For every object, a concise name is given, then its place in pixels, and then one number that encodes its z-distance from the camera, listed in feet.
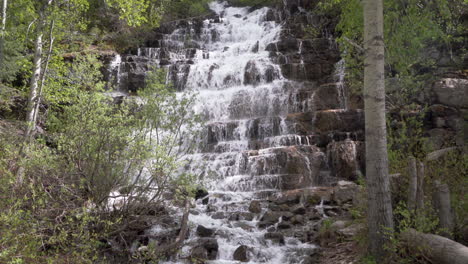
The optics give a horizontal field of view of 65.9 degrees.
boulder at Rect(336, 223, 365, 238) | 21.43
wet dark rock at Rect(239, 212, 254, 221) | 31.89
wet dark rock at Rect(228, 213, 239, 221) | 31.97
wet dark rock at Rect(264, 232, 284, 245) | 26.71
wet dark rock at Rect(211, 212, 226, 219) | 32.60
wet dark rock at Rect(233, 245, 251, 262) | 24.82
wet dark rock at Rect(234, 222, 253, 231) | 29.53
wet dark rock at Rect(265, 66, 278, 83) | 63.26
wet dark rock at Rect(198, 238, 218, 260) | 25.14
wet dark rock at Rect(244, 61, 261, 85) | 63.63
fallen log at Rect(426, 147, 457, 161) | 26.19
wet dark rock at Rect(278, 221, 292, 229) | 29.14
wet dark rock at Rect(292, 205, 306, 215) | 31.49
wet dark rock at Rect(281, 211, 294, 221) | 30.66
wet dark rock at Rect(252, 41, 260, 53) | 73.84
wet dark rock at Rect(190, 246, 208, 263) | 24.27
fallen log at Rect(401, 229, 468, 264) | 13.96
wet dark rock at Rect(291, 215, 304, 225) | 29.68
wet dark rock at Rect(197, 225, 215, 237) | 28.07
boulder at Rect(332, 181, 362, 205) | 32.58
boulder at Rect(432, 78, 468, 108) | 41.19
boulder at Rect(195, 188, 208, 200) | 37.96
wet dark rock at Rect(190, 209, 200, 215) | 33.53
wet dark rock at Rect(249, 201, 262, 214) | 33.32
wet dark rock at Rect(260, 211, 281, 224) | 30.48
